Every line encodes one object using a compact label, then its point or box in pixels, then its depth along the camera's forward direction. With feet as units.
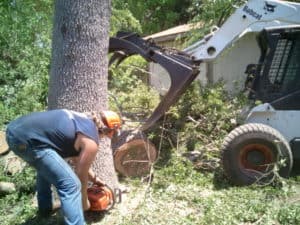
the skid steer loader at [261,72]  19.79
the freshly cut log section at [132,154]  20.49
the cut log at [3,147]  22.06
